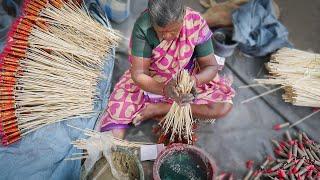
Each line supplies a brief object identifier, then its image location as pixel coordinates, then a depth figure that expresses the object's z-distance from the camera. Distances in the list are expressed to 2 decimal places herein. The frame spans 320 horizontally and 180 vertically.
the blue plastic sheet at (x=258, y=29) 3.57
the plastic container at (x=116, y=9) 3.58
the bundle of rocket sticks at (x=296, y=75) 3.30
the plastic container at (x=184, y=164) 2.61
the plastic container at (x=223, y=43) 3.56
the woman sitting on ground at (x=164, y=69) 2.41
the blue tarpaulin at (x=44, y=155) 2.57
